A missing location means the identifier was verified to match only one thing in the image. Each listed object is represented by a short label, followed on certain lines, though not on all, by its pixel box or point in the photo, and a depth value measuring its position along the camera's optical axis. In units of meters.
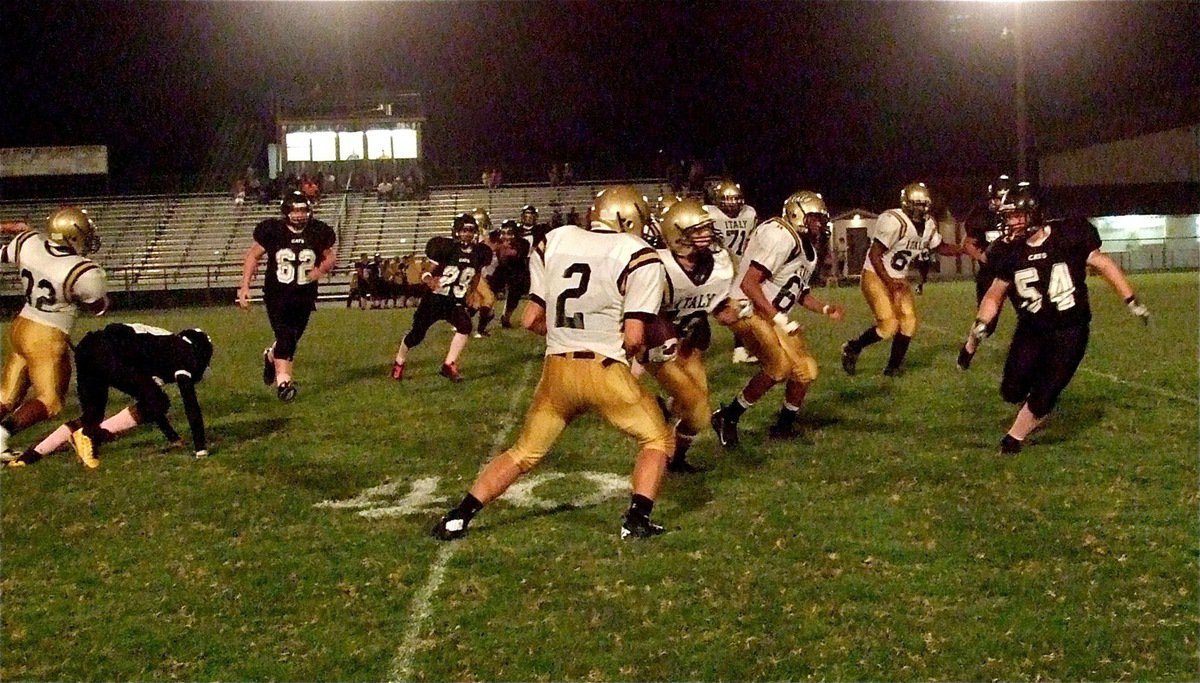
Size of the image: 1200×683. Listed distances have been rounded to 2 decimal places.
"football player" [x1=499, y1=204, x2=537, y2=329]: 14.59
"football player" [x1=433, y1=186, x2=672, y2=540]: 5.17
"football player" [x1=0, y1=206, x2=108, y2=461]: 7.36
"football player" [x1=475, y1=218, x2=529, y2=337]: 14.51
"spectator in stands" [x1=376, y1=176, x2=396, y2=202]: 38.94
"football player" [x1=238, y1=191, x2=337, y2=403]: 9.52
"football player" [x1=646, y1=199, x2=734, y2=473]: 5.79
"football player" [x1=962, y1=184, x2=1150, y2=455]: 7.05
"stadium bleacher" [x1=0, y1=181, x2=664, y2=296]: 34.53
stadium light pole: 24.78
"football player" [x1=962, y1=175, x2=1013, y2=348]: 10.22
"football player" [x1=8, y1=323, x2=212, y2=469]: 7.41
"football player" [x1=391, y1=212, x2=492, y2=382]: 11.52
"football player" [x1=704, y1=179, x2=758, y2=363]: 8.82
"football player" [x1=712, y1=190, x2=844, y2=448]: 7.55
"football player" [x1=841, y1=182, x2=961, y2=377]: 10.35
